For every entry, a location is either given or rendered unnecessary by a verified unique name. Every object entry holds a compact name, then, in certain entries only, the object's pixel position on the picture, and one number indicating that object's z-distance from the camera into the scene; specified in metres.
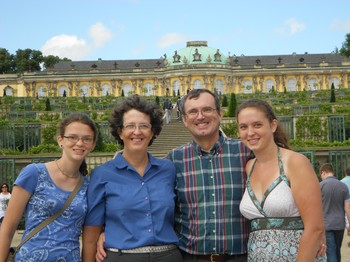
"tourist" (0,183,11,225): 8.04
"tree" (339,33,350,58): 67.94
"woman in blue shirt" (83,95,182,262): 3.05
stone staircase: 16.04
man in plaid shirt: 3.17
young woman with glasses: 3.05
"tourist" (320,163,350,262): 5.58
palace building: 58.19
